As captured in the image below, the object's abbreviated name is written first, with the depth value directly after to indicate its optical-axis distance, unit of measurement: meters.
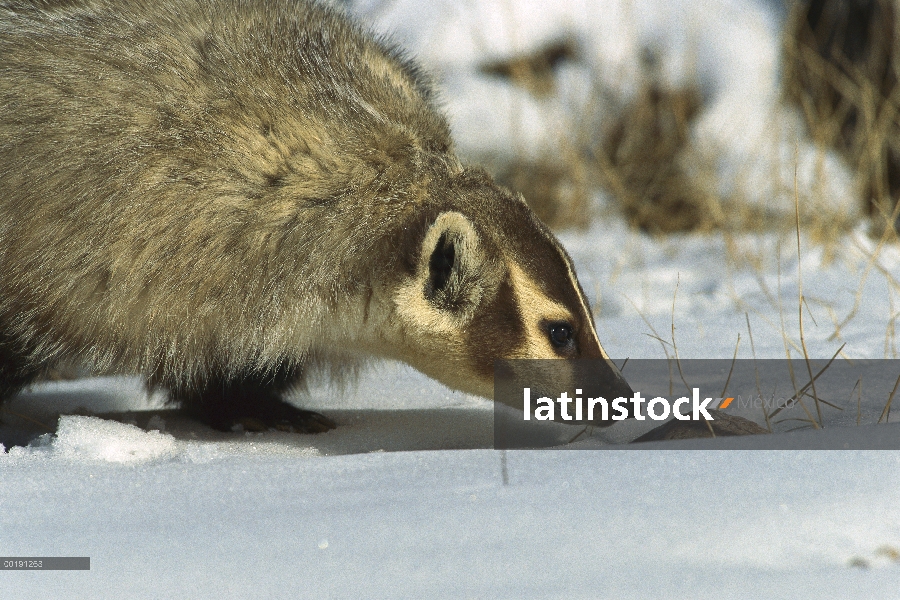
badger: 4.75
